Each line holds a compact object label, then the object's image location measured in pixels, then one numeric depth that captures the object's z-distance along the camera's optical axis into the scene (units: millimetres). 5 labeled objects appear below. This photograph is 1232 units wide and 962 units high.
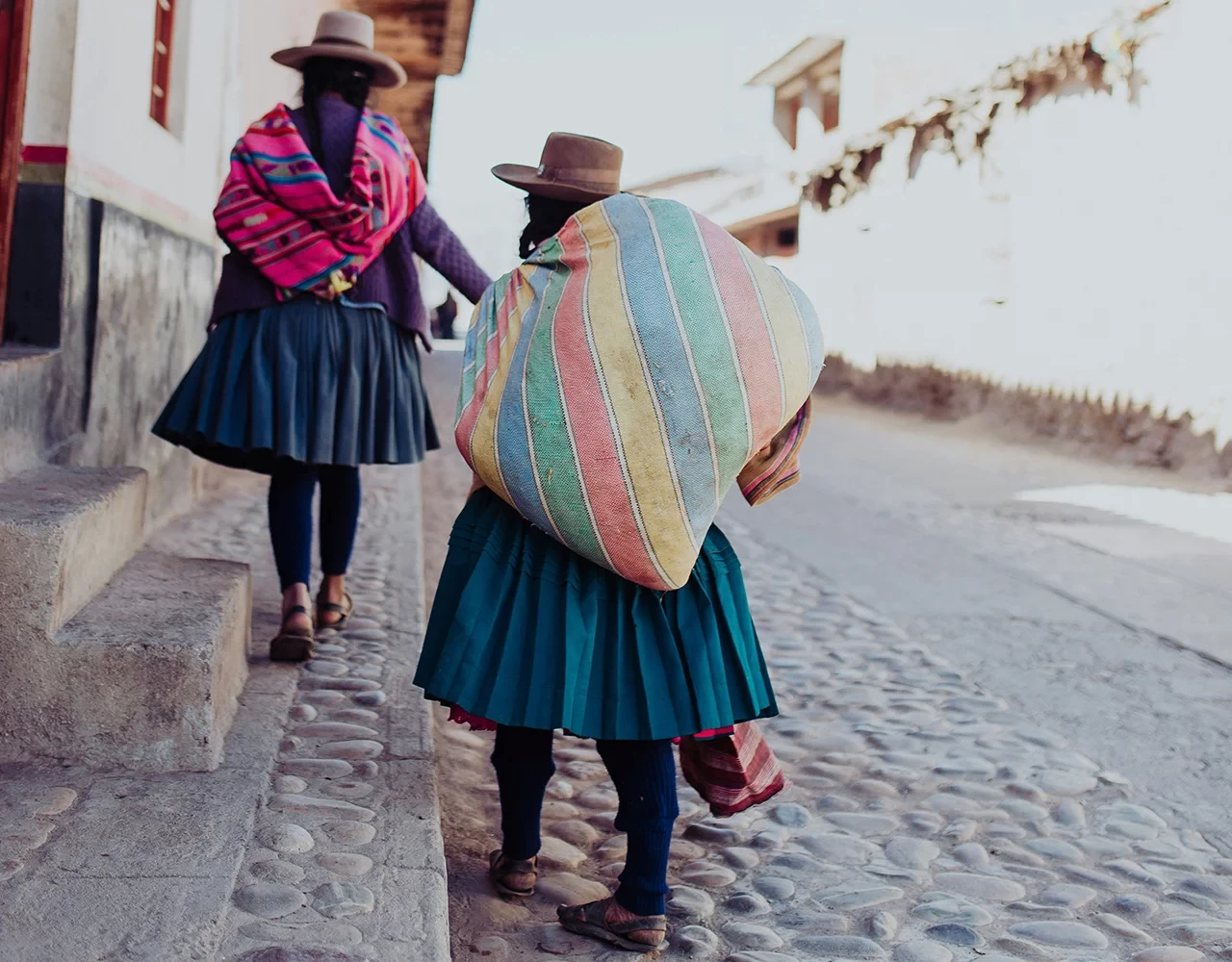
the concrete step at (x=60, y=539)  2705
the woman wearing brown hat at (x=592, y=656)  2396
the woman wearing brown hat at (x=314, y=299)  3592
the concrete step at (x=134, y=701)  2725
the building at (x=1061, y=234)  11461
